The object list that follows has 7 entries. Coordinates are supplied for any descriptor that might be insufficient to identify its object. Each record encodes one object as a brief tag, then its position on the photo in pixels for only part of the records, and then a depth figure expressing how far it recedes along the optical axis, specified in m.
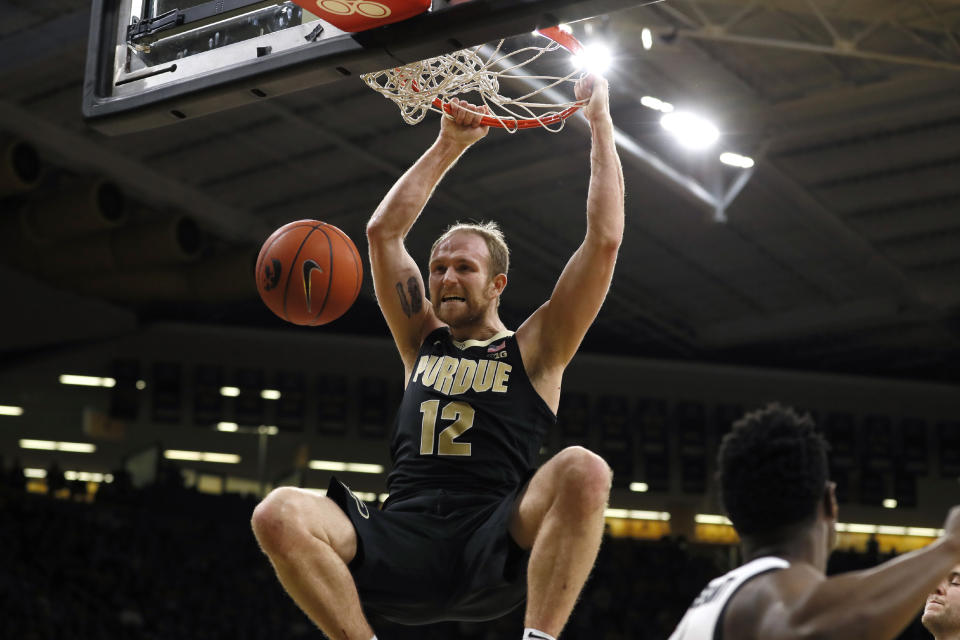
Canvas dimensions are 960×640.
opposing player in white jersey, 2.56
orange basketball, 4.71
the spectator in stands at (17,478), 16.83
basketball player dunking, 3.61
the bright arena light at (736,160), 13.08
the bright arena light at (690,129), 12.18
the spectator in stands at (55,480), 17.23
